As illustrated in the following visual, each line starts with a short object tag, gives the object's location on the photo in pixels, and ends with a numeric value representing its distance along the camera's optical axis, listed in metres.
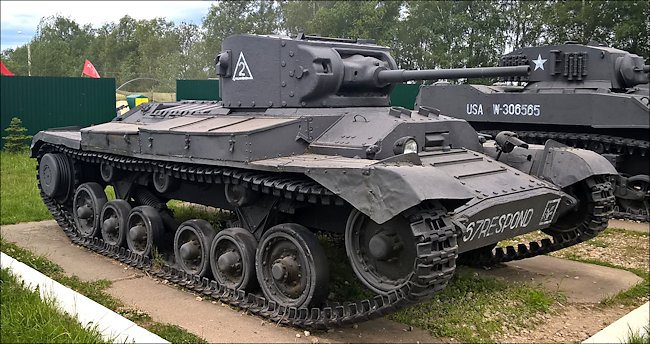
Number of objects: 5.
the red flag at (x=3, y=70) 25.95
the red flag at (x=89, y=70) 27.33
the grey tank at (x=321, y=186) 5.34
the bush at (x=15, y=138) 18.09
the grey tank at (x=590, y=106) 11.18
